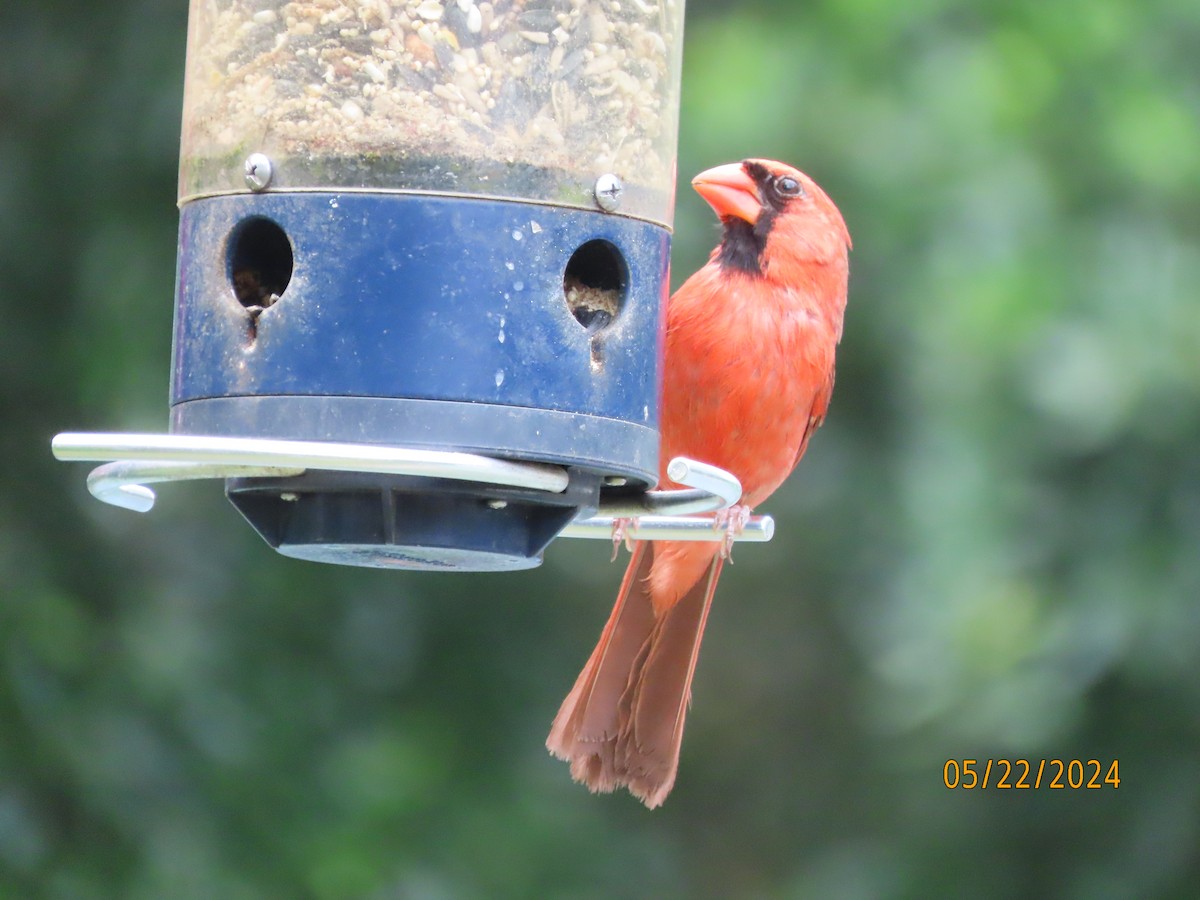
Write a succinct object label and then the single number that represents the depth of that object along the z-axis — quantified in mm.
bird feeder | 5988
